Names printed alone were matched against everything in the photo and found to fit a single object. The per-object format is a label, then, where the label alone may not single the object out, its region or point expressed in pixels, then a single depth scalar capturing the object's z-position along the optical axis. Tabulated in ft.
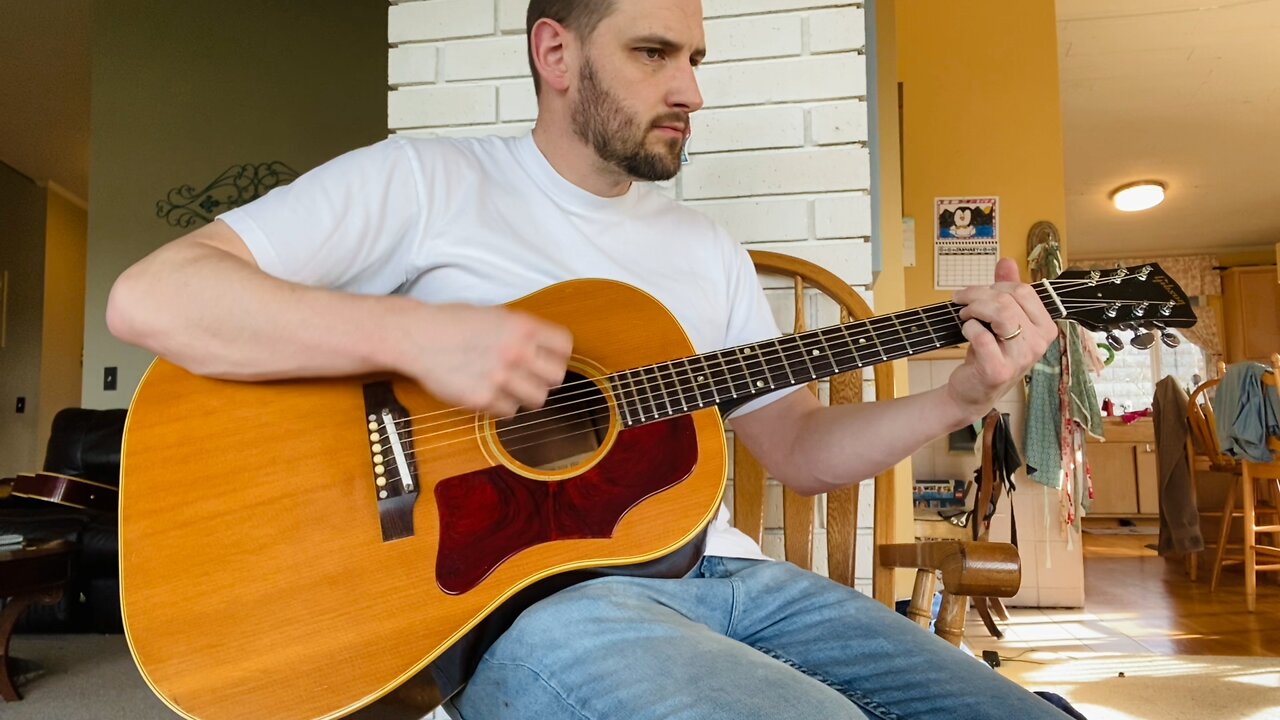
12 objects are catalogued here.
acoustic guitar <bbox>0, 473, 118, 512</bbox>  11.63
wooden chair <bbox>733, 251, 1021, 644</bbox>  3.71
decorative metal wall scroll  15.37
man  2.66
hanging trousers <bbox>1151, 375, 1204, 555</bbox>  16.42
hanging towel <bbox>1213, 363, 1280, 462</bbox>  13.73
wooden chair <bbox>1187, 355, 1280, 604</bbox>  13.61
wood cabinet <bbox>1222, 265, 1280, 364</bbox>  29.71
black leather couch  10.86
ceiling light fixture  23.71
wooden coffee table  8.38
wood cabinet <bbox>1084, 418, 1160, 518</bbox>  27.45
